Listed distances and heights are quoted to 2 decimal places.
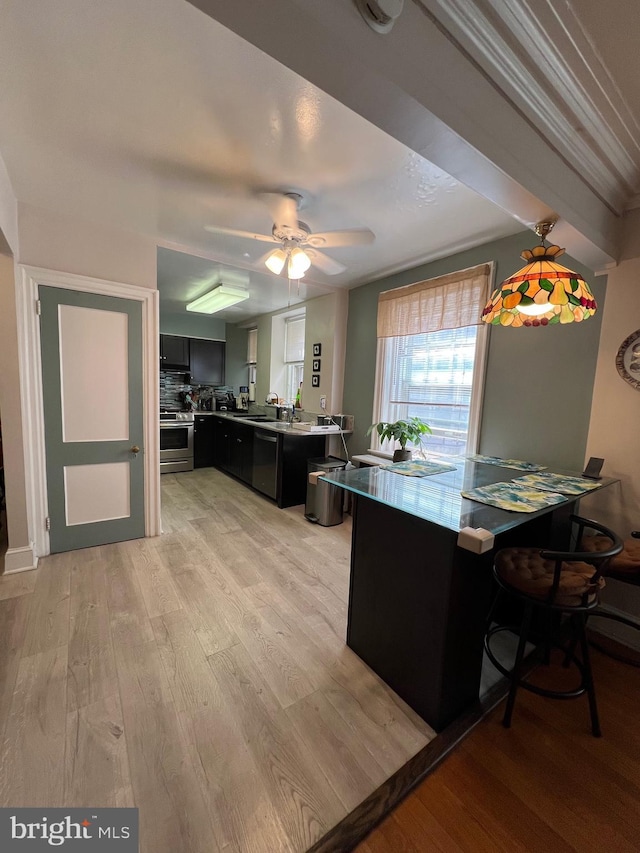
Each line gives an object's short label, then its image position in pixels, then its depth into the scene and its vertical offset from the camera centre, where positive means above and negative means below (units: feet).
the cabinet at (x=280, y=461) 12.24 -2.95
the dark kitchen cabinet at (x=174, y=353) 17.08 +1.57
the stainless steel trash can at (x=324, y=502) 11.12 -3.80
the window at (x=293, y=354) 16.52 +1.72
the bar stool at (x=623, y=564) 5.25 -2.54
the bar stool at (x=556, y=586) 4.24 -2.49
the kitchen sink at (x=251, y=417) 16.33 -1.53
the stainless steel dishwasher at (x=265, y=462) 12.60 -2.96
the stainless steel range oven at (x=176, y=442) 16.14 -2.92
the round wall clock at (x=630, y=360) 6.28 +0.84
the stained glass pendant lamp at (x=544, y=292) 4.74 +1.58
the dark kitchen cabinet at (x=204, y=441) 17.40 -3.01
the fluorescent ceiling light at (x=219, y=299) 12.35 +3.38
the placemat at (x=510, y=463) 7.22 -1.48
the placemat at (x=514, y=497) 4.69 -1.49
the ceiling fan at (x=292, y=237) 6.41 +3.05
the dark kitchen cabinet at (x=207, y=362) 18.51 +1.26
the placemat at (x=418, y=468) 6.53 -1.52
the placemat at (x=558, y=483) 5.56 -1.46
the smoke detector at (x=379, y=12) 2.50 +2.88
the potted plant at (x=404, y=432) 9.61 -1.14
